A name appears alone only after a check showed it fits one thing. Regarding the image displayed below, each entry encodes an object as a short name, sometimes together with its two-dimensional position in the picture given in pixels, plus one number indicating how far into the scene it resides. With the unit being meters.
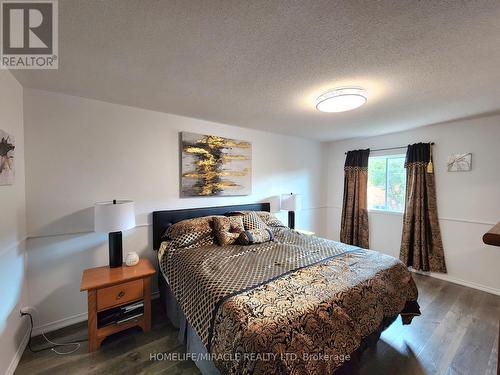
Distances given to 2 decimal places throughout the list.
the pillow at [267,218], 2.98
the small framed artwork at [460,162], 2.87
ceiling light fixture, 1.88
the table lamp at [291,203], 3.57
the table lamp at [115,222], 1.88
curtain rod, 3.58
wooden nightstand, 1.73
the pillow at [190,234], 2.27
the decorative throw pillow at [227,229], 2.38
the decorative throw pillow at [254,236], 2.39
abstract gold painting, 2.76
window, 3.65
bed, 1.07
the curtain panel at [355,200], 3.92
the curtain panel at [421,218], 3.11
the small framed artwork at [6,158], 1.46
